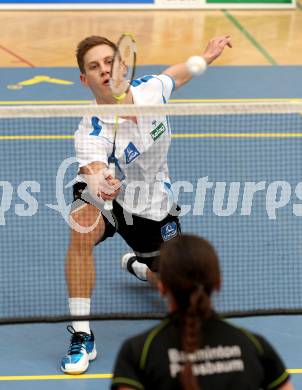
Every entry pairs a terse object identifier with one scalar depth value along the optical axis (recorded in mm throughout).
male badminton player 9891
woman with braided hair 5184
